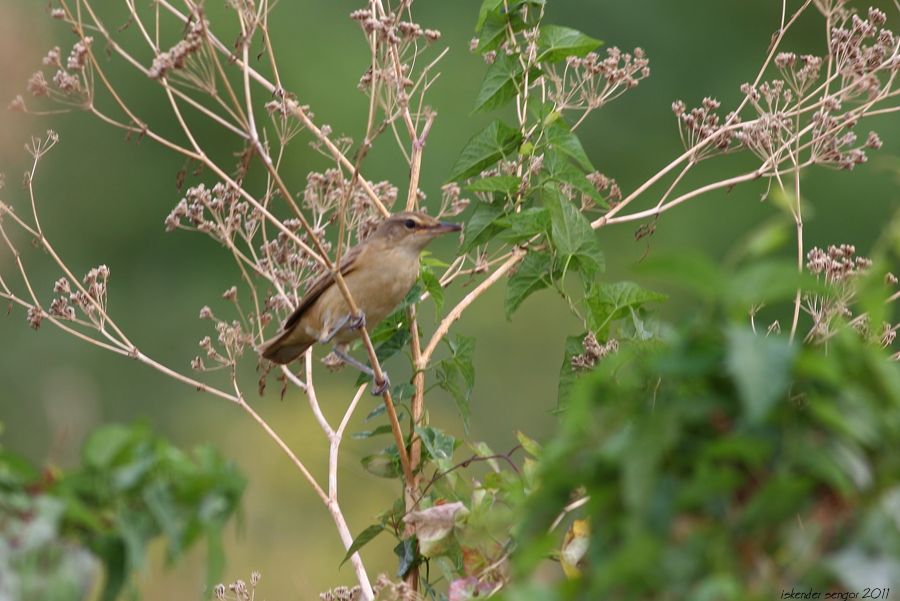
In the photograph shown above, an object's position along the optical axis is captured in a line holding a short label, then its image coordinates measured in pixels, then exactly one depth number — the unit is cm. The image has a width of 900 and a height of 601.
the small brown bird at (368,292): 1114
